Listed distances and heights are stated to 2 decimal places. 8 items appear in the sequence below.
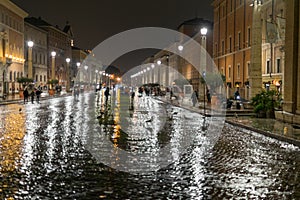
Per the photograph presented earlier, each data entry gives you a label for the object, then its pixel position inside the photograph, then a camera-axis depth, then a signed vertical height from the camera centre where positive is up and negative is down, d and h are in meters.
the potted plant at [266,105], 26.59 -1.10
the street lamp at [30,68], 56.79 +2.48
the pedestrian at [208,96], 46.99 -1.04
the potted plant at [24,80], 66.38 +1.00
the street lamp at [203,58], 34.41 +2.77
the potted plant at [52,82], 85.99 +0.91
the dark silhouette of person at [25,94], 45.01 -0.72
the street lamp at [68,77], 132.91 +2.77
